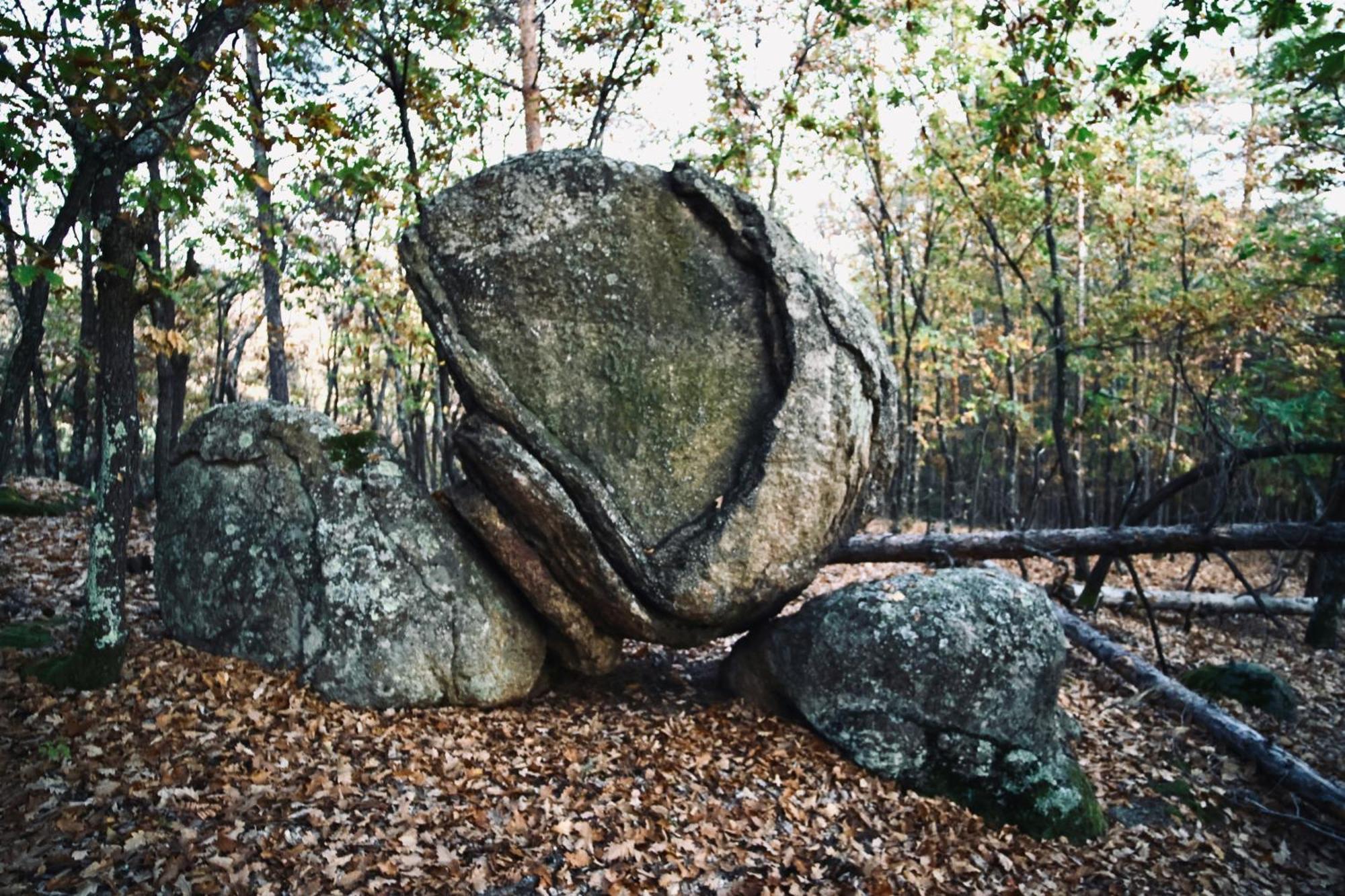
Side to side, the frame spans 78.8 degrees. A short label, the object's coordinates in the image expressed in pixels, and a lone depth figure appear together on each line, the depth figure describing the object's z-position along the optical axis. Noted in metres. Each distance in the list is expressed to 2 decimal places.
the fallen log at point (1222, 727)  7.49
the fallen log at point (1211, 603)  13.88
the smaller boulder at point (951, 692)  6.91
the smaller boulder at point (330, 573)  7.09
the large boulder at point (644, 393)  7.26
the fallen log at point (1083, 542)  8.98
